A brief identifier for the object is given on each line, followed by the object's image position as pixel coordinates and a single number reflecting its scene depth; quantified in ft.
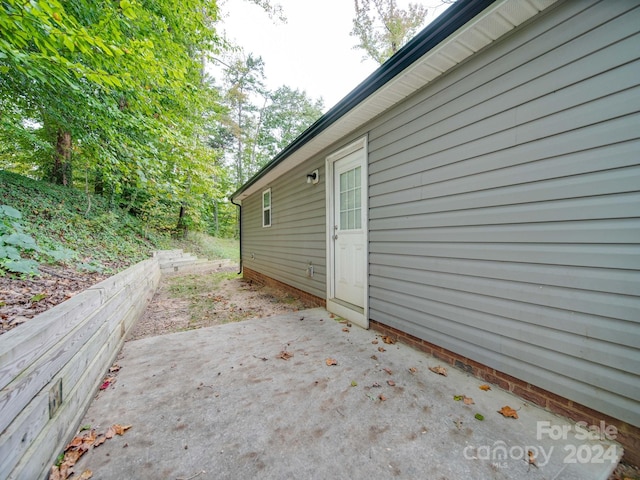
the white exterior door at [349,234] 11.07
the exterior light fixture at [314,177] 14.18
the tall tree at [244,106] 52.68
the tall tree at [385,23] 28.22
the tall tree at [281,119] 57.82
